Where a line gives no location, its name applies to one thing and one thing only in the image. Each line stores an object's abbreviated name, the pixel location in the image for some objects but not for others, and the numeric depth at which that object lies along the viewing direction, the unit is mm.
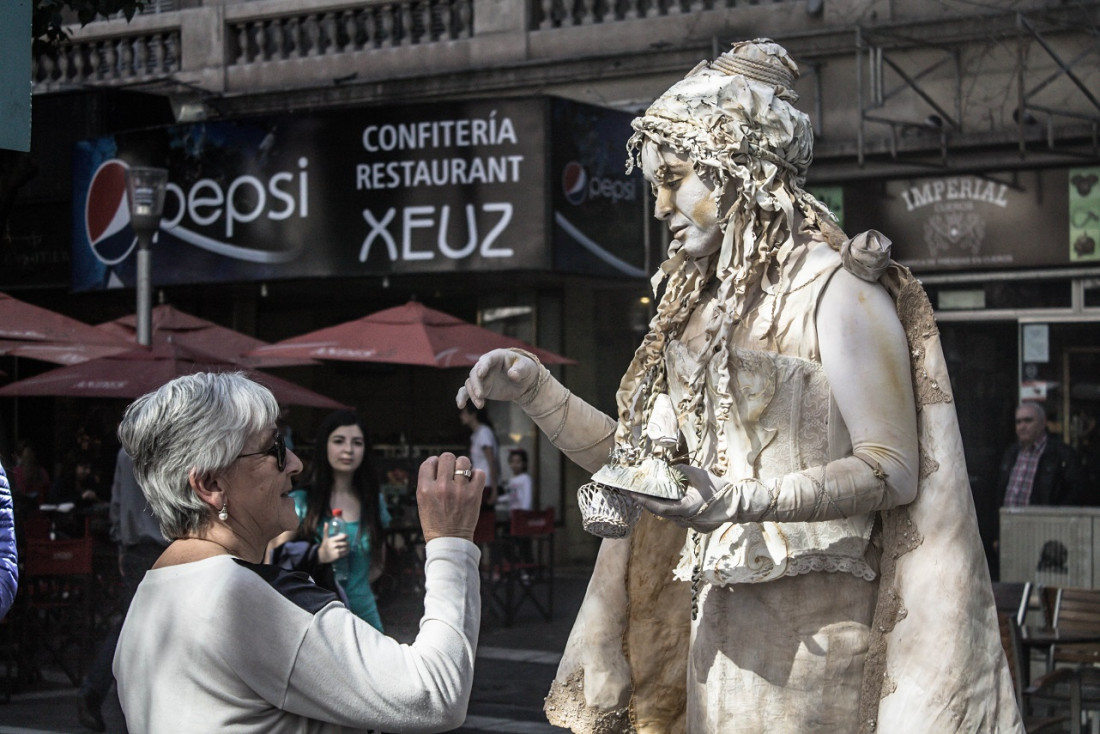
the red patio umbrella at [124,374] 11445
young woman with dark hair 6809
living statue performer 2977
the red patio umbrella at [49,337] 12305
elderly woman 2383
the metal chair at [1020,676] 6242
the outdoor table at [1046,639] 6383
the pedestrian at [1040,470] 10883
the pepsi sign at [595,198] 14539
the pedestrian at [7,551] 4244
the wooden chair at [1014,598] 7127
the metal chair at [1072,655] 6152
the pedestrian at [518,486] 14320
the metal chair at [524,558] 12469
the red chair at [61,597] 9977
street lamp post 11422
